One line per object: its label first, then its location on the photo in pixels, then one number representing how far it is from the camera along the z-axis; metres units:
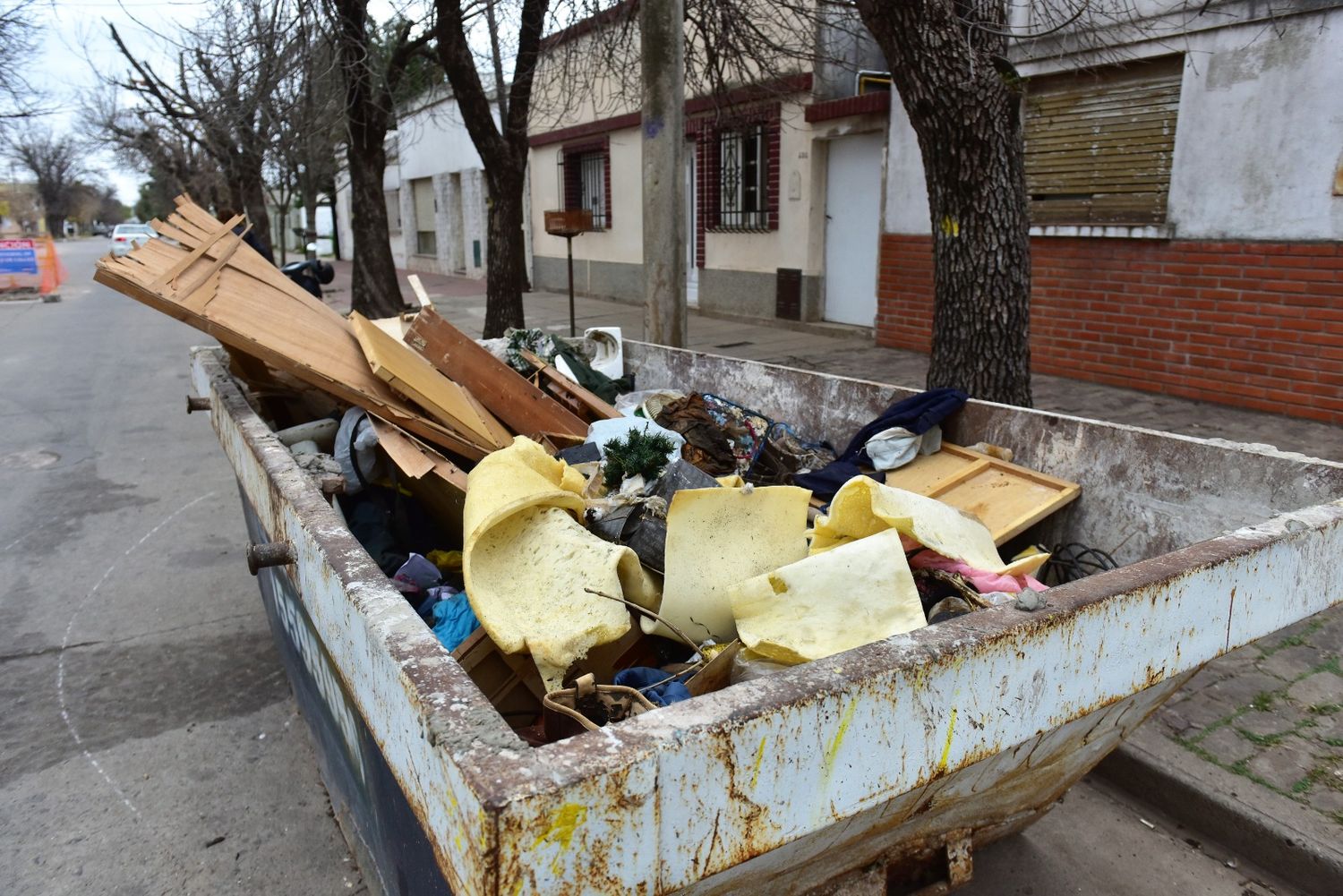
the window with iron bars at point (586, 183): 16.86
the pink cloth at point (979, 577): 2.20
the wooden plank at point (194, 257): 3.33
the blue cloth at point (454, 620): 2.30
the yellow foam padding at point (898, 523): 2.15
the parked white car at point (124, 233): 33.48
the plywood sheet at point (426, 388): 3.40
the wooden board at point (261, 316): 3.20
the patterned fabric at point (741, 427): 3.78
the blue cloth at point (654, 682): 1.76
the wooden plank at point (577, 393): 4.16
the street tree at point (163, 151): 28.75
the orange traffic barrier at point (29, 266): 22.38
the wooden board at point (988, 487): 2.89
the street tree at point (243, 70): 8.18
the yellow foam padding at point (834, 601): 1.83
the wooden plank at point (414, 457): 2.99
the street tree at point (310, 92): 8.61
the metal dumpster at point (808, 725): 1.18
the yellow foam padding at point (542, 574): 1.88
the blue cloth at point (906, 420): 3.39
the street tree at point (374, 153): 11.18
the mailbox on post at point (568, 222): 8.46
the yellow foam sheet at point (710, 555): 2.07
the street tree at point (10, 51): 17.84
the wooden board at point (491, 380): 3.86
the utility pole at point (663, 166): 6.28
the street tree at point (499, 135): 9.61
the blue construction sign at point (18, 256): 22.30
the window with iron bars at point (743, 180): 12.30
